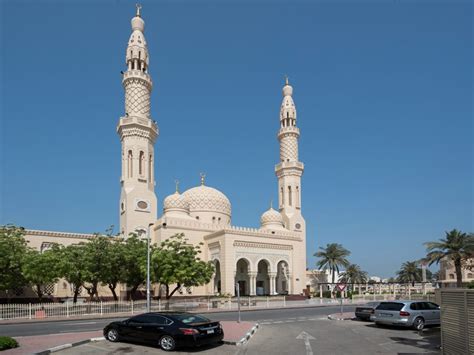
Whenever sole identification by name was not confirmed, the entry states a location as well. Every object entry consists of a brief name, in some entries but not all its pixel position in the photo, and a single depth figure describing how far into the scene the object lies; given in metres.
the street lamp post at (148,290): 24.83
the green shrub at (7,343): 12.57
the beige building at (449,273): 71.43
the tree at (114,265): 34.81
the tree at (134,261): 36.00
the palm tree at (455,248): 40.50
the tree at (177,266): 34.25
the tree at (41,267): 33.03
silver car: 18.00
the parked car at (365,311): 21.73
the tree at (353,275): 76.89
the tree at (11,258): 33.53
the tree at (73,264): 33.06
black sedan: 12.54
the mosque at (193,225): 49.31
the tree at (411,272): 84.38
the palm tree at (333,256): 65.44
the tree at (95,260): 33.56
